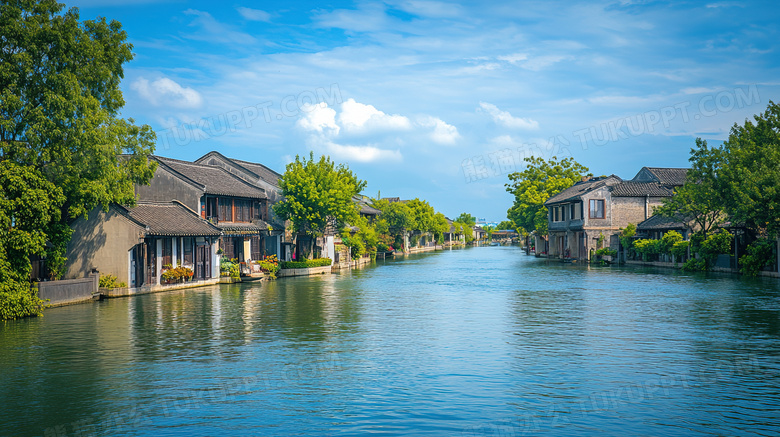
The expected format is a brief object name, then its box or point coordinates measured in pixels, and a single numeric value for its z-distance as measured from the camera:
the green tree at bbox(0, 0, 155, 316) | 27.03
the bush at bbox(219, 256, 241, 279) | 45.09
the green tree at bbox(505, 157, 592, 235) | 95.75
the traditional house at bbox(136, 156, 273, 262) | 46.69
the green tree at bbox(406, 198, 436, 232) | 133.23
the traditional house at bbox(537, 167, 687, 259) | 71.00
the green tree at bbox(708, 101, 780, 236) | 41.34
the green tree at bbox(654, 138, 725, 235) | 47.83
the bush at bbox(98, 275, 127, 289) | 34.38
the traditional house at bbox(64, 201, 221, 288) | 35.16
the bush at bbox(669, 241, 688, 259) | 54.66
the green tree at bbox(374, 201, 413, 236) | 114.19
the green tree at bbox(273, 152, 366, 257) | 54.19
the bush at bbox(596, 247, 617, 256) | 68.00
